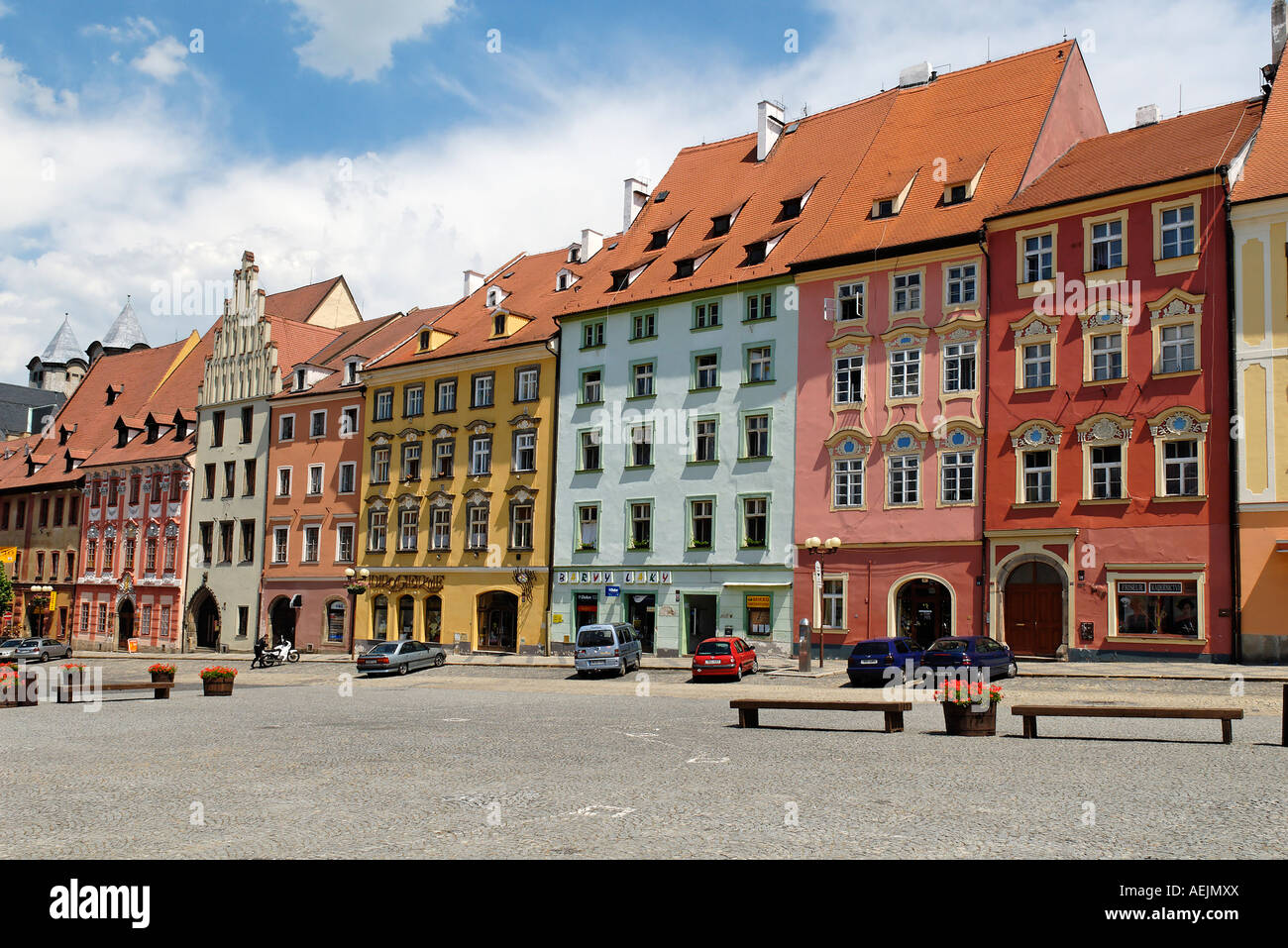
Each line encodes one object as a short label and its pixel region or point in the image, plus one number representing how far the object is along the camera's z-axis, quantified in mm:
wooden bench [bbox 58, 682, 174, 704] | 28875
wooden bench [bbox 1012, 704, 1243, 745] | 16531
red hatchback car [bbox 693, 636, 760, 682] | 33969
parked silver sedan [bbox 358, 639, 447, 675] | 40781
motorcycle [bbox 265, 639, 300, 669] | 47000
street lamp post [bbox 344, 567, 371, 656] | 50094
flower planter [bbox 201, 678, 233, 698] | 30281
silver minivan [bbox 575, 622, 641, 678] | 36719
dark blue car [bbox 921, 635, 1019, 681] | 29844
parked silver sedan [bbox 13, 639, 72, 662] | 54603
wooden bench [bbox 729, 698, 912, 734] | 18844
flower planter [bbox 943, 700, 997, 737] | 18250
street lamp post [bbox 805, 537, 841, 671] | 35219
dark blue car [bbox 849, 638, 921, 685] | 30719
